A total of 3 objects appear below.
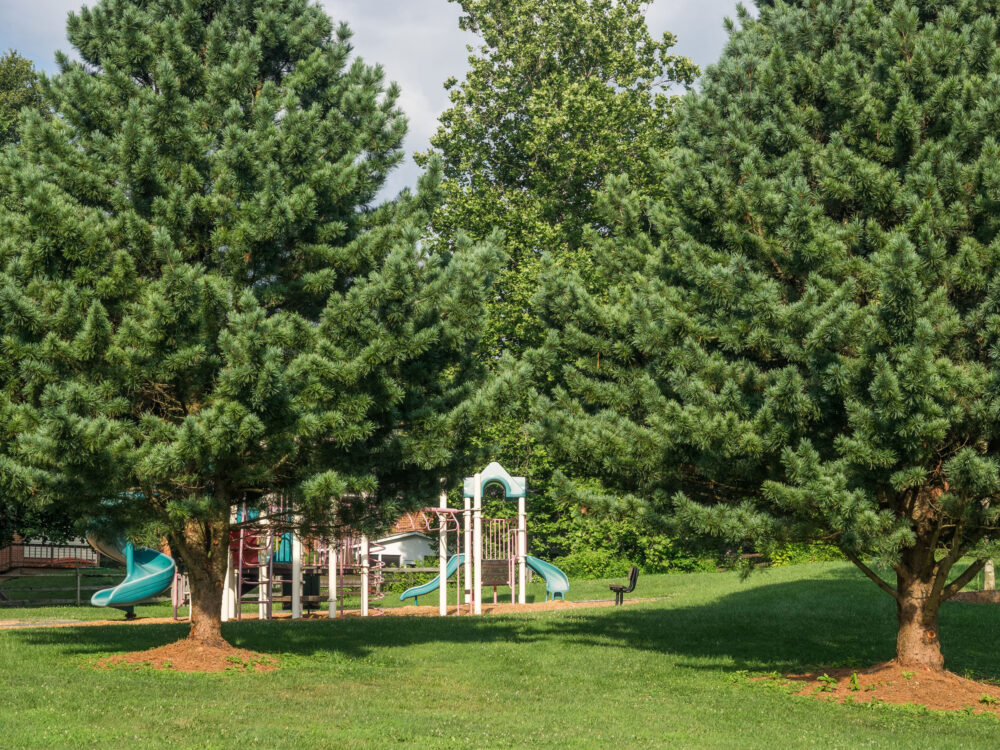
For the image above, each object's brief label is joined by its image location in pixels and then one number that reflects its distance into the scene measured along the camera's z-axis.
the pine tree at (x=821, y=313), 10.19
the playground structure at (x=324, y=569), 19.83
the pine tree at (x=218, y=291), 10.84
